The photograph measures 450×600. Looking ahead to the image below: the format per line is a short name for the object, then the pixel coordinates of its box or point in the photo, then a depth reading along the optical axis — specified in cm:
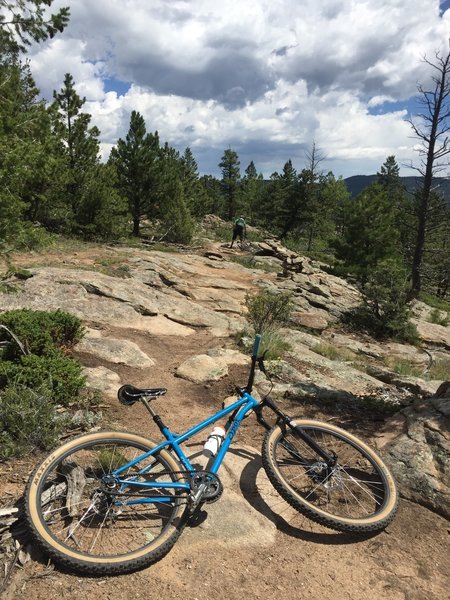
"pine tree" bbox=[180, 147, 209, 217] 4322
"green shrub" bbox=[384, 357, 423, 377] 981
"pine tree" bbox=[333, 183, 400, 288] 2762
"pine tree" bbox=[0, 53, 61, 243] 531
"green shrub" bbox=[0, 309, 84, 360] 576
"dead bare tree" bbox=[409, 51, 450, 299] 1616
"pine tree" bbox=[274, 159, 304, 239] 3744
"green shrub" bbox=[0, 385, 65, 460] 401
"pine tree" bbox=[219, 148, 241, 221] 5525
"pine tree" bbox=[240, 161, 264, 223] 5303
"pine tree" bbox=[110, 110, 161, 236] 2459
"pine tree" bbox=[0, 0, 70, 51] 881
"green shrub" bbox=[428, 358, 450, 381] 990
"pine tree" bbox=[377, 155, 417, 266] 5625
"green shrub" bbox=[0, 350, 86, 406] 500
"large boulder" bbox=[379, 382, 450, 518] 411
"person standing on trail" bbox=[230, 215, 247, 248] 2833
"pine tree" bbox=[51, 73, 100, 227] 2044
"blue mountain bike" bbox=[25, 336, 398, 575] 301
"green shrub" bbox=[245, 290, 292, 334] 978
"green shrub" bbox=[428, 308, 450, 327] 1955
